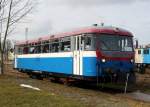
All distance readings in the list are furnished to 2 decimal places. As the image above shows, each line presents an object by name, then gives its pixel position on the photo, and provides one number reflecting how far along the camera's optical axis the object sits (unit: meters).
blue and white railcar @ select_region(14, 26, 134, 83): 10.39
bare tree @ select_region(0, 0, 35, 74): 15.87
